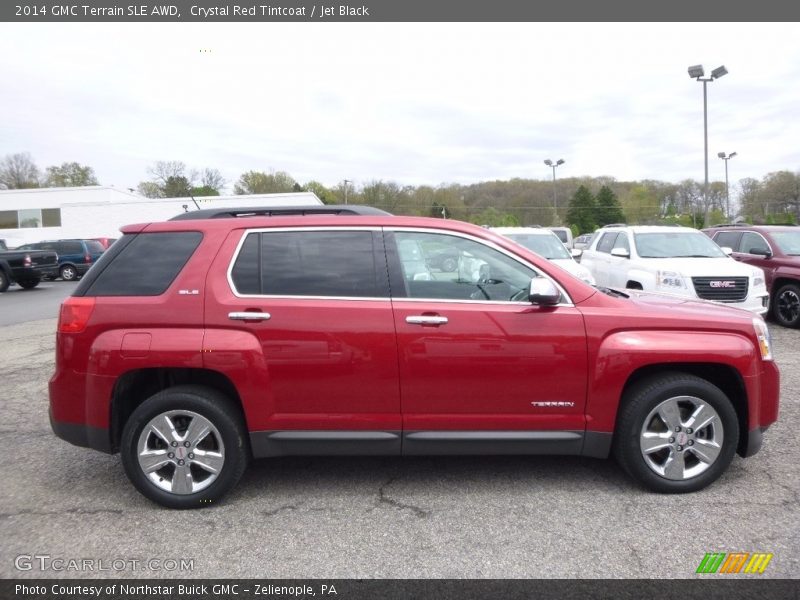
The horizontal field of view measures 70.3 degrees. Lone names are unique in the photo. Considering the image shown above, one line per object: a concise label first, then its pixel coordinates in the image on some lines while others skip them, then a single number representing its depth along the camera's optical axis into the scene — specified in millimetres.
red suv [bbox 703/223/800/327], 9727
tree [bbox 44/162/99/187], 75062
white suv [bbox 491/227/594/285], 10248
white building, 38625
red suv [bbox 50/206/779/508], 3539
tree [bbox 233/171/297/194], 67500
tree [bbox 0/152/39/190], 66688
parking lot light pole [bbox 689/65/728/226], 24080
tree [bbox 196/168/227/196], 72875
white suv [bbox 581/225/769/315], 8398
